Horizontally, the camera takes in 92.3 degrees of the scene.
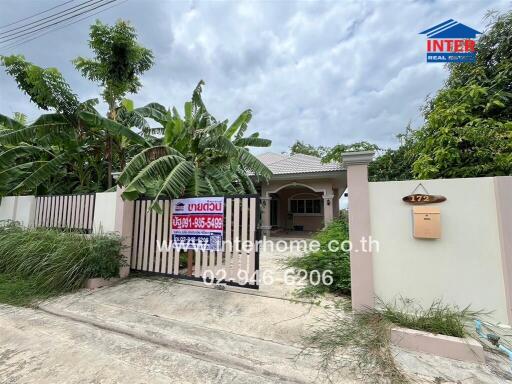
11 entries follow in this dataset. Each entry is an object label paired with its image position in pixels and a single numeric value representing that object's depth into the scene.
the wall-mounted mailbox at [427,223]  3.19
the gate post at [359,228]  3.48
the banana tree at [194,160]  5.07
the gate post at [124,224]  5.57
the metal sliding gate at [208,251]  4.59
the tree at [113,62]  7.49
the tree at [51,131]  6.77
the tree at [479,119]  5.55
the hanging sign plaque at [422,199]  3.26
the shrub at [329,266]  4.32
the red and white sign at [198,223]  4.82
